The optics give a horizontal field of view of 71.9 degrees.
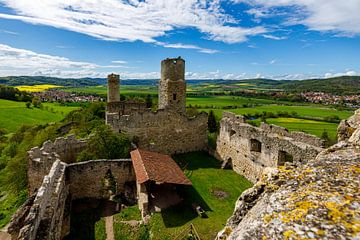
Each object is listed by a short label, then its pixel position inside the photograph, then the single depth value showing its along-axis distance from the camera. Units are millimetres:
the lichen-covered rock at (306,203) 2600
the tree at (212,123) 46262
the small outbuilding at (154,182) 13930
